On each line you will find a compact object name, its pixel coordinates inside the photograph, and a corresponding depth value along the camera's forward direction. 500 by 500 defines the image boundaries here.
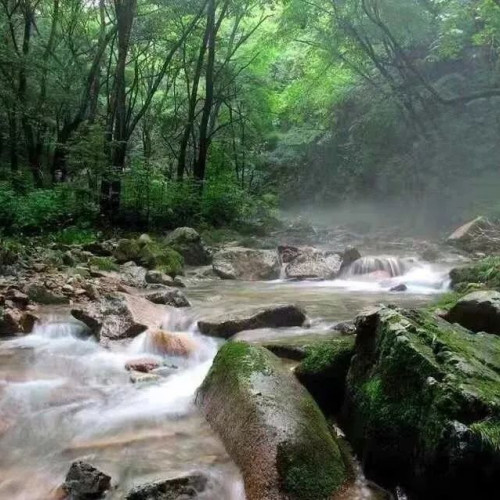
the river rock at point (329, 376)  4.40
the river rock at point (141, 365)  5.65
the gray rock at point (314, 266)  12.55
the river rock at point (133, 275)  9.90
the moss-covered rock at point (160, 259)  11.28
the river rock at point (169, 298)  8.33
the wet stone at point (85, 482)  3.25
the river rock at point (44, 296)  7.82
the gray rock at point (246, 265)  12.15
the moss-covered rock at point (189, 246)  13.12
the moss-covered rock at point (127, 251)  11.61
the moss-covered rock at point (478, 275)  8.94
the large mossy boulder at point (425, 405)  2.86
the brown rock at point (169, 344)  6.14
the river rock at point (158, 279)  10.31
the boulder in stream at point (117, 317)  6.60
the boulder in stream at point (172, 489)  3.16
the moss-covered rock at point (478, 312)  5.35
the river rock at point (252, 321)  6.73
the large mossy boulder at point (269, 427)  3.18
